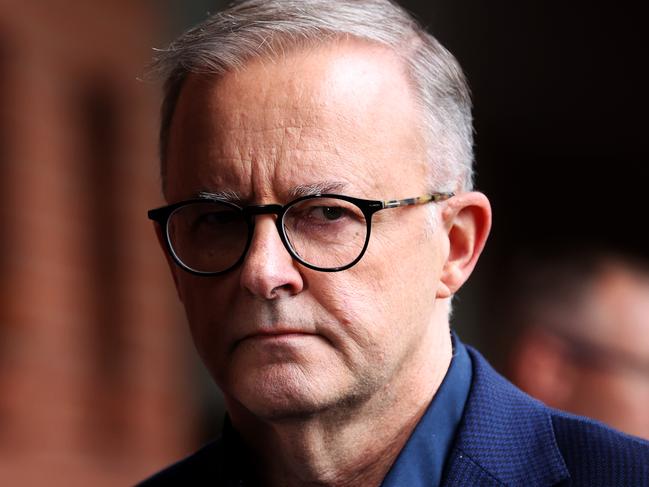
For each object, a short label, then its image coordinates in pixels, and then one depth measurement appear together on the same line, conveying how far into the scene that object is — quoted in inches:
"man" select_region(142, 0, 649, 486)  244.1
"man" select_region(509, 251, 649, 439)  388.5
